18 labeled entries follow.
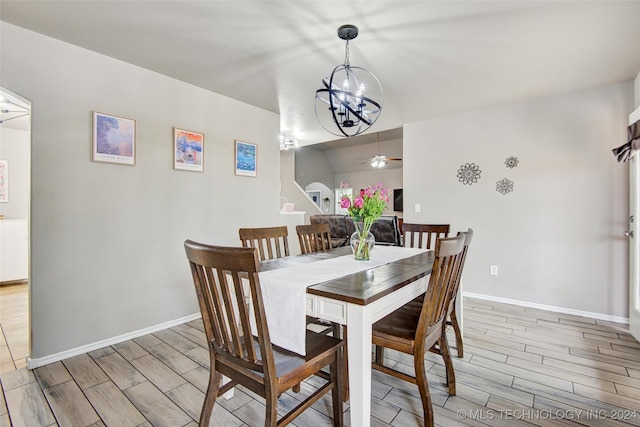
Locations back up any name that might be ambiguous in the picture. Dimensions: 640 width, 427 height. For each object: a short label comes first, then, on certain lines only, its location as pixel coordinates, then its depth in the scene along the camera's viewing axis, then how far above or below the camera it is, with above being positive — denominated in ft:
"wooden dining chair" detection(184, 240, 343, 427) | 3.50 -1.98
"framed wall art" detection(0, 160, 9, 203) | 14.73 +1.57
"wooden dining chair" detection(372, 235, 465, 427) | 4.58 -2.01
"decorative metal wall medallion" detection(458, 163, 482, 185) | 12.50 +1.76
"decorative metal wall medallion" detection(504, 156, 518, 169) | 11.58 +2.06
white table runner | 4.35 -1.31
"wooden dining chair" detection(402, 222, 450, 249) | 8.93 -0.48
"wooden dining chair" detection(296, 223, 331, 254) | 8.38 -0.71
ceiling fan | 24.58 +4.54
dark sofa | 14.87 -0.84
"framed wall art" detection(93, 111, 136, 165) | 7.98 +2.06
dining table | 4.17 -1.22
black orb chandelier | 6.79 +2.91
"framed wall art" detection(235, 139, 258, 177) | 11.53 +2.18
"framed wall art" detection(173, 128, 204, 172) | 9.64 +2.11
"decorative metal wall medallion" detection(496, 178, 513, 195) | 11.71 +1.14
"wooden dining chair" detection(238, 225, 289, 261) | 7.14 -0.59
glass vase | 6.82 -0.68
